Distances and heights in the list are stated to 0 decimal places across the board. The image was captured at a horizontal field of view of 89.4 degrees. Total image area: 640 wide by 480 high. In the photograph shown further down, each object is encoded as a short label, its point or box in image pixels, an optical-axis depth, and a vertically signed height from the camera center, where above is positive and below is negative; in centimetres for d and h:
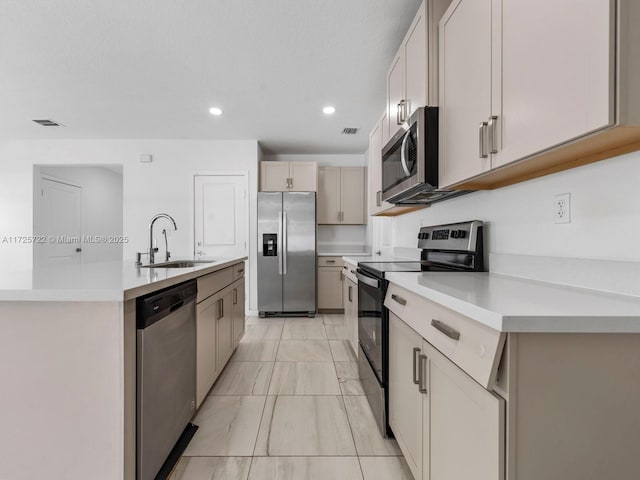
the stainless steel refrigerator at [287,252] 443 -18
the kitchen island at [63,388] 109 -51
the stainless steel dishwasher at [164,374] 118 -58
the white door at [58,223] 468 +24
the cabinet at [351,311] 261 -63
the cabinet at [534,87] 75 +46
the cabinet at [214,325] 188 -61
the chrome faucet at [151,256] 249 -14
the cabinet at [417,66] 164 +99
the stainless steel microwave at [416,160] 166 +45
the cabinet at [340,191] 497 +74
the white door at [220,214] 456 +35
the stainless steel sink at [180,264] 258 -22
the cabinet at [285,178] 470 +88
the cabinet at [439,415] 75 -52
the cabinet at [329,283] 462 -63
